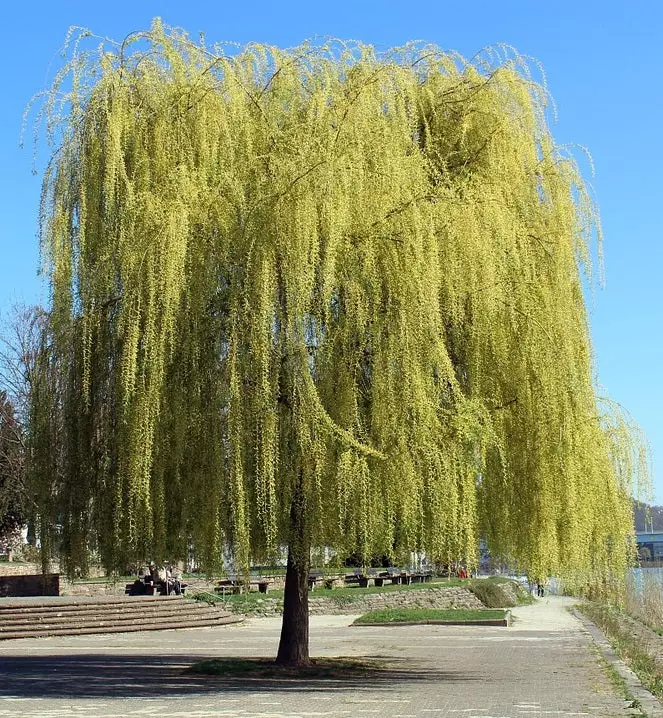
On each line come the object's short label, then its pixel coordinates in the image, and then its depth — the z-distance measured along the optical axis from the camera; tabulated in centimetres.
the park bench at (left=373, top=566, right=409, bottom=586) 4238
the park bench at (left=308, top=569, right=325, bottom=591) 3504
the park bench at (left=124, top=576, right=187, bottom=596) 3275
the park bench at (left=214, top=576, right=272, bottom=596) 3417
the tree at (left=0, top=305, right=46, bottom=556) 4259
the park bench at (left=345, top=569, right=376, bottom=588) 4103
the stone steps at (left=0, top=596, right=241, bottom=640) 2641
